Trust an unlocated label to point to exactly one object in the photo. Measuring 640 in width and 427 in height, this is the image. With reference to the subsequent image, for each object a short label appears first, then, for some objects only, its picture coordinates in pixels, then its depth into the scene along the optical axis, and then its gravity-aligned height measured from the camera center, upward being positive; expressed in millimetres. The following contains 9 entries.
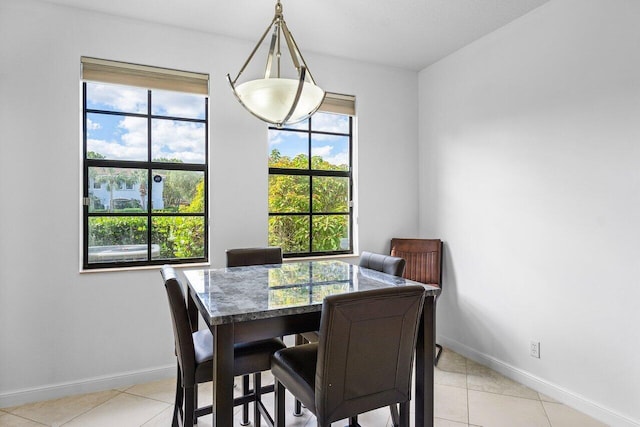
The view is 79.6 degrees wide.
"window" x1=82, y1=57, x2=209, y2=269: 2773 +418
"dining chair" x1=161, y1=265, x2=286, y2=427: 1681 -636
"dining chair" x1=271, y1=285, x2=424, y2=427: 1399 -529
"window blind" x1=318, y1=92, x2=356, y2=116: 3490 +1065
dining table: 1492 -352
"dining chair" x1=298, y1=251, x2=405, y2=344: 2326 -289
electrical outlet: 2703 -928
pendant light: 1740 +578
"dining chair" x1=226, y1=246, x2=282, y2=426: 2615 -257
